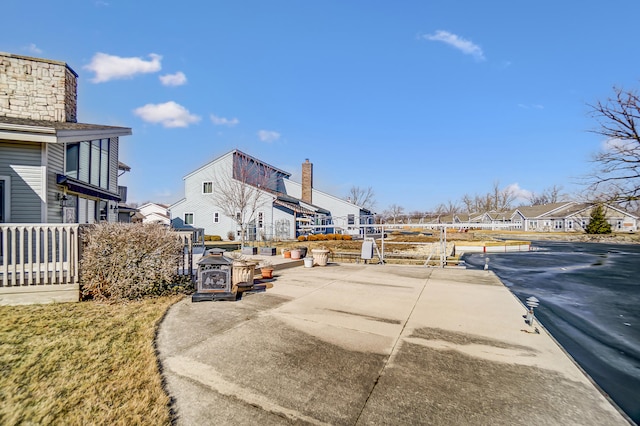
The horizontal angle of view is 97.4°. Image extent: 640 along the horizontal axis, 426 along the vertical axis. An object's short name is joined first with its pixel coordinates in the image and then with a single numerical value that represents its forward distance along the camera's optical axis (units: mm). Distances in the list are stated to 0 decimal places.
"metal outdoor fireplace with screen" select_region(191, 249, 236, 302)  6441
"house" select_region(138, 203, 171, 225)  51747
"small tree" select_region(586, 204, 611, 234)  42156
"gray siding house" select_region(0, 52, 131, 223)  8297
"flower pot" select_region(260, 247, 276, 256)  14492
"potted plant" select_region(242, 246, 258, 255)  15070
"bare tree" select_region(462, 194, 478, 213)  89562
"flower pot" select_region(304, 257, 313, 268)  11641
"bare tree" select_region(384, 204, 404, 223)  82450
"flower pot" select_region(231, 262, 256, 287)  7691
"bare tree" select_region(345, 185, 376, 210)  64875
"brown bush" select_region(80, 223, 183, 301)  6012
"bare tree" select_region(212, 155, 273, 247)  21312
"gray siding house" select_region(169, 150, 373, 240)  26312
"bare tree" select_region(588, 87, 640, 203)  18672
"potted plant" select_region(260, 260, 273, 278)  9016
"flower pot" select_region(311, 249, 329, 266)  12297
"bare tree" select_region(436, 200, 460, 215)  92062
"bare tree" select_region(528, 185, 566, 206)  81388
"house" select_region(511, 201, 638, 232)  51812
